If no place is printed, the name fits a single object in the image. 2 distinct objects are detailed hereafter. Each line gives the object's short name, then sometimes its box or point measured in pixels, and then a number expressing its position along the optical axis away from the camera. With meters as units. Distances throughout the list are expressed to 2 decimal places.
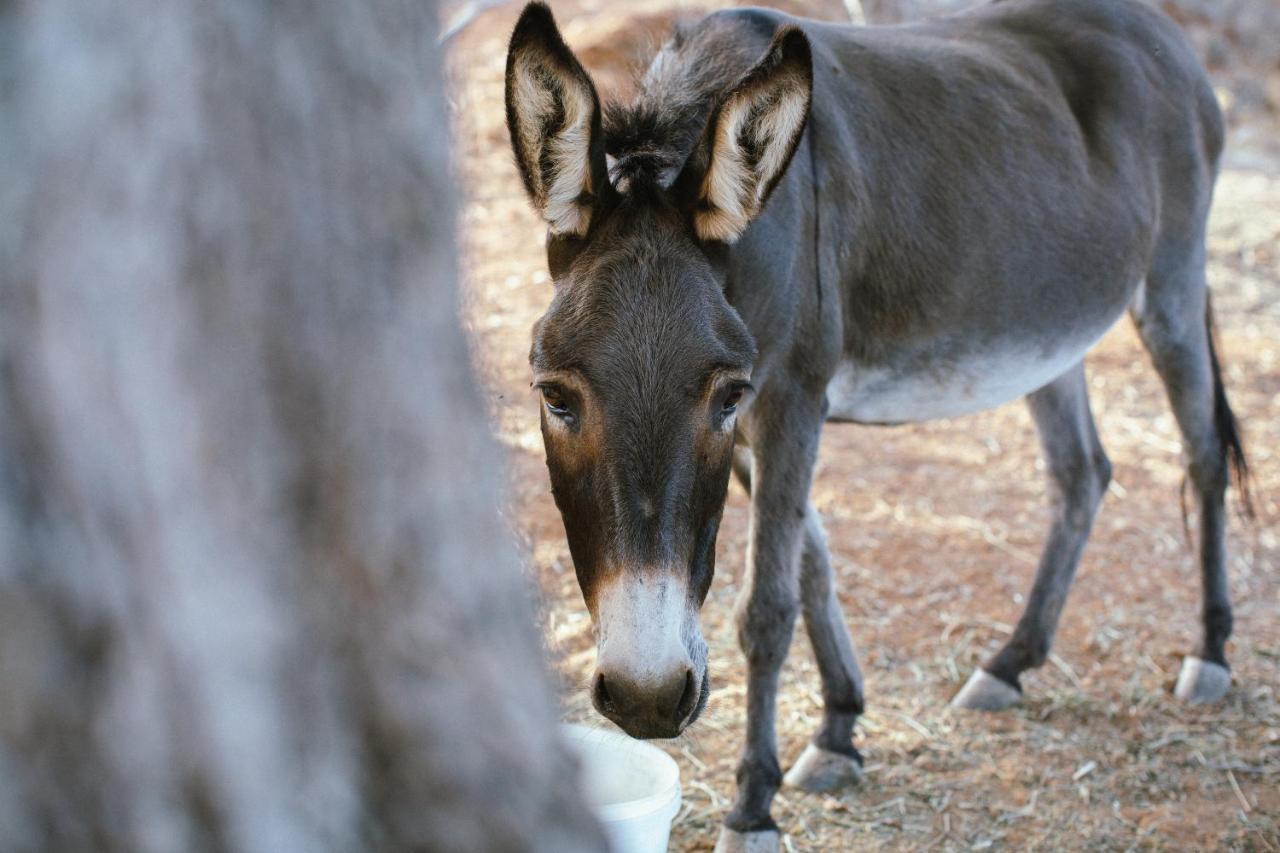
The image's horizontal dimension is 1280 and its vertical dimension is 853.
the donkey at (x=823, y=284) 2.17
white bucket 2.37
